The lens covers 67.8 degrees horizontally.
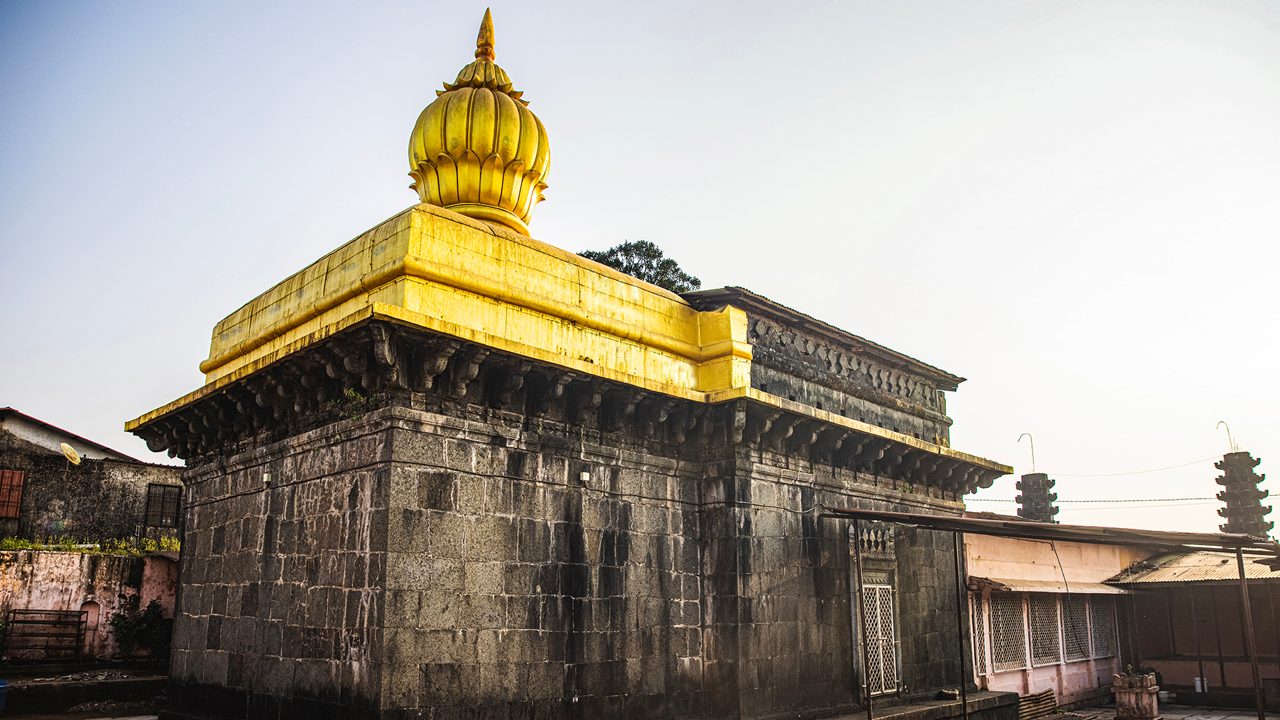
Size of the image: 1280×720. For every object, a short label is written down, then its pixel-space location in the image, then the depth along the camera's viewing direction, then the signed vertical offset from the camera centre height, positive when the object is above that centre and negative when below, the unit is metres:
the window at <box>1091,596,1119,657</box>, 19.61 -0.98
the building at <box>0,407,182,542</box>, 21.12 +2.00
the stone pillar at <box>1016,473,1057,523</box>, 36.72 +3.05
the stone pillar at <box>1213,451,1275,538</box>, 31.12 +2.67
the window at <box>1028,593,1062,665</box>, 17.62 -0.94
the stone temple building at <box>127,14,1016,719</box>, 8.64 +0.99
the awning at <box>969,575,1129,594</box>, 15.92 -0.13
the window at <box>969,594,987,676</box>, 15.66 -0.89
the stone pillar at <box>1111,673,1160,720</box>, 16.70 -2.03
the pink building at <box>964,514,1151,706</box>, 16.28 -0.68
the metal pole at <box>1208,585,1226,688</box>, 19.27 -1.02
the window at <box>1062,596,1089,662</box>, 18.52 -0.95
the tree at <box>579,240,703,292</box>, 29.22 +9.54
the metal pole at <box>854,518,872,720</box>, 11.19 -0.42
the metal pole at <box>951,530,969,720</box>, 14.97 -0.22
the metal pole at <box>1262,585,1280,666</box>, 18.94 -0.49
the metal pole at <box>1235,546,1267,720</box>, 9.99 -0.66
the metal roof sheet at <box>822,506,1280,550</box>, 10.28 +0.51
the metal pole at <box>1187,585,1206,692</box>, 19.53 -1.43
